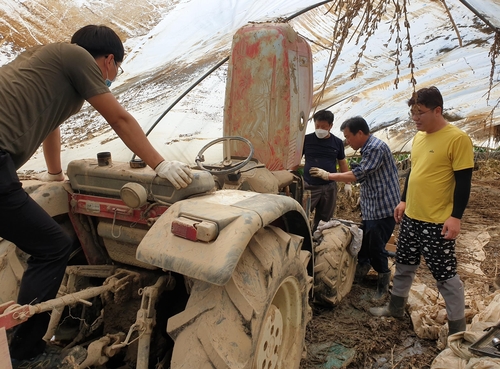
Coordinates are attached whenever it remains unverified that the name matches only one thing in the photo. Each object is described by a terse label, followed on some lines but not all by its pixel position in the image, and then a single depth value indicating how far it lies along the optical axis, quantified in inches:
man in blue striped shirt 150.5
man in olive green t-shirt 70.9
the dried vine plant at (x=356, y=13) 70.1
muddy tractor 66.3
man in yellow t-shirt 114.1
